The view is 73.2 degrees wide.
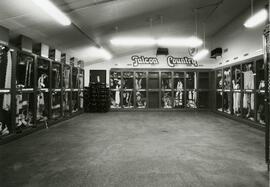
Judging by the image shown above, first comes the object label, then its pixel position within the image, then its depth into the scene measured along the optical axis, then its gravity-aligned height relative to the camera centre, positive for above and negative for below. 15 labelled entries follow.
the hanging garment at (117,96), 10.16 -0.17
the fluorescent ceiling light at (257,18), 3.60 +1.58
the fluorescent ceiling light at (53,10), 2.96 +1.48
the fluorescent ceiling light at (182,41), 5.74 +1.68
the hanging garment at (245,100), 6.30 -0.24
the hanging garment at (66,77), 7.26 +0.65
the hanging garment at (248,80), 5.95 +0.46
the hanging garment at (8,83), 4.09 +0.21
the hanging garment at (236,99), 6.86 -0.22
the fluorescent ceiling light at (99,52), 7.83 +1.87
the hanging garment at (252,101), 5.88 -0.27
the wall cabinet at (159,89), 10.05 +0.23
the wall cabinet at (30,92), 4.12 +0.04
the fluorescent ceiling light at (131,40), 5.66 +1.66
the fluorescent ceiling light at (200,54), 7.65 +1.74
